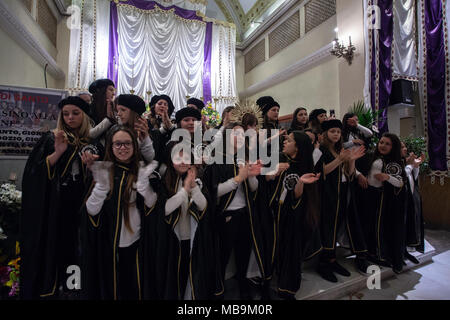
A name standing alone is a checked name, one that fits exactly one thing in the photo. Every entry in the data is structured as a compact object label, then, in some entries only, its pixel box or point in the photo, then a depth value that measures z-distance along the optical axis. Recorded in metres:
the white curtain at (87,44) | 6.48
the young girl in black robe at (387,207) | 2.66
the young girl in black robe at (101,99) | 2.08
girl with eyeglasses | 1.61
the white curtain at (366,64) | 4.61
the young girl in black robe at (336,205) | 2.48
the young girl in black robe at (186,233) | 1.71
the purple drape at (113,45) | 7.00
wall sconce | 4.98
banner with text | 2.62
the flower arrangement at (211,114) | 6.04
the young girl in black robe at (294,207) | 2.07
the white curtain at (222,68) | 8.40
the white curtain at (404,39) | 4.91
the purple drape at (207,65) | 8.24
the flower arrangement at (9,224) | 2.19
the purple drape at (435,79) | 5.02
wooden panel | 4.73
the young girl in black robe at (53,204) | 1.68
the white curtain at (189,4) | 7.93
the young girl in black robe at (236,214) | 1.98
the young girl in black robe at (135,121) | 1.88
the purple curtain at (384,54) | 4.67
